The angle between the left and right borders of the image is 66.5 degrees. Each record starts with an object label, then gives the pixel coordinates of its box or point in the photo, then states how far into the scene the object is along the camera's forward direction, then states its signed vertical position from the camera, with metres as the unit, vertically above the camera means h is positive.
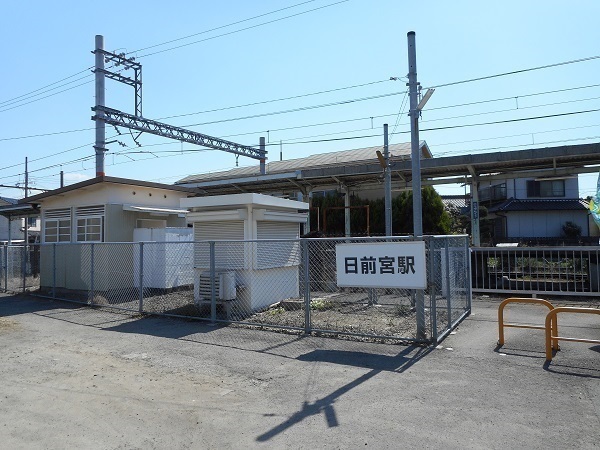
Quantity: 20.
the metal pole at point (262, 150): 28.38 +6.20
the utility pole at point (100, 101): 20.86 +6.79
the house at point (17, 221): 21.54 +2.04
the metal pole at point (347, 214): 18.42 +1.35
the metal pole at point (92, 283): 11.93 -0.84
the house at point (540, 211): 28.41 +2.07
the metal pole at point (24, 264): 14.18 -0.38
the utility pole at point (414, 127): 7.95 +2.10
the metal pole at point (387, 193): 10.89 +1.31
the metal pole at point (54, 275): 13.26 -0.68
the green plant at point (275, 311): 10.12 -1.42
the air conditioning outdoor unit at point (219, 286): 9.58 -0.80
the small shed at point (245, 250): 10.08 -0.03
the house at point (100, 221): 14.10 +1.01
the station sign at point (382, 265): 7.14 -0.30
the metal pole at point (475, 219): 16.12 +0.93
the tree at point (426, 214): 22.66 +1.57
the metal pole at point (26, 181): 35.16 +5.57
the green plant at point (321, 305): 10.44 -1.33
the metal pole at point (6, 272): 15.66 -0.68
